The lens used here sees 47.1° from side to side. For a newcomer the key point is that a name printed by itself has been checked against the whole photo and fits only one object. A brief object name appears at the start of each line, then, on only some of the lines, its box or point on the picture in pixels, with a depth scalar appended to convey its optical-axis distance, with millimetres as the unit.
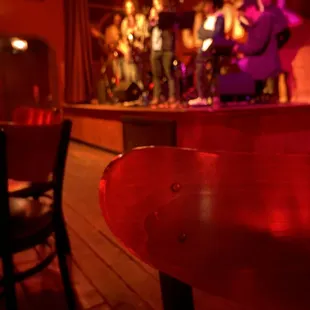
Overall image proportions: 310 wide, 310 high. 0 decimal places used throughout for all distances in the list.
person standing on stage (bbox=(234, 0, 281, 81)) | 3051
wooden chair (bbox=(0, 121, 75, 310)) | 958
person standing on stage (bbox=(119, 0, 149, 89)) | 4383
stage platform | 2717
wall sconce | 6301
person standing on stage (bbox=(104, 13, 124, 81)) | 5035
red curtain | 5867
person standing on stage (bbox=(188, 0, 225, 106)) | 3086
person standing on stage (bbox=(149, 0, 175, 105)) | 3564
